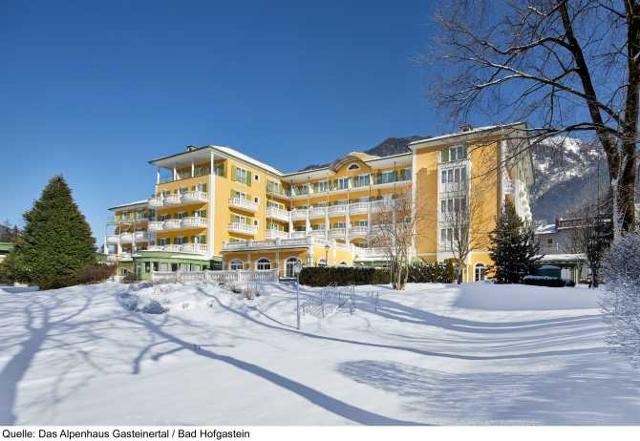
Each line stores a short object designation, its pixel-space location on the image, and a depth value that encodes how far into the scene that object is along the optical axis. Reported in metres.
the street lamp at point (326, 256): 33.59
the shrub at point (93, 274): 28.02
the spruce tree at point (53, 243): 27.78
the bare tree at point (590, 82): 8.93
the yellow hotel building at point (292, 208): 34.81
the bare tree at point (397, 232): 23.77
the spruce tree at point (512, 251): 26.11
